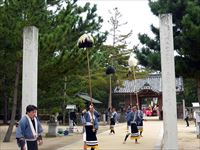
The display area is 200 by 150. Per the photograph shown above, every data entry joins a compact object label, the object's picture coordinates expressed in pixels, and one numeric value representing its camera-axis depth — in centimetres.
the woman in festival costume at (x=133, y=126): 1658
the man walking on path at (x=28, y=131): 860
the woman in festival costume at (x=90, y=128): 1292
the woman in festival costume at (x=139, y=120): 1733
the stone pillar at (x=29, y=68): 1291
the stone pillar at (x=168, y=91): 1148
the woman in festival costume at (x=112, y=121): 2238
